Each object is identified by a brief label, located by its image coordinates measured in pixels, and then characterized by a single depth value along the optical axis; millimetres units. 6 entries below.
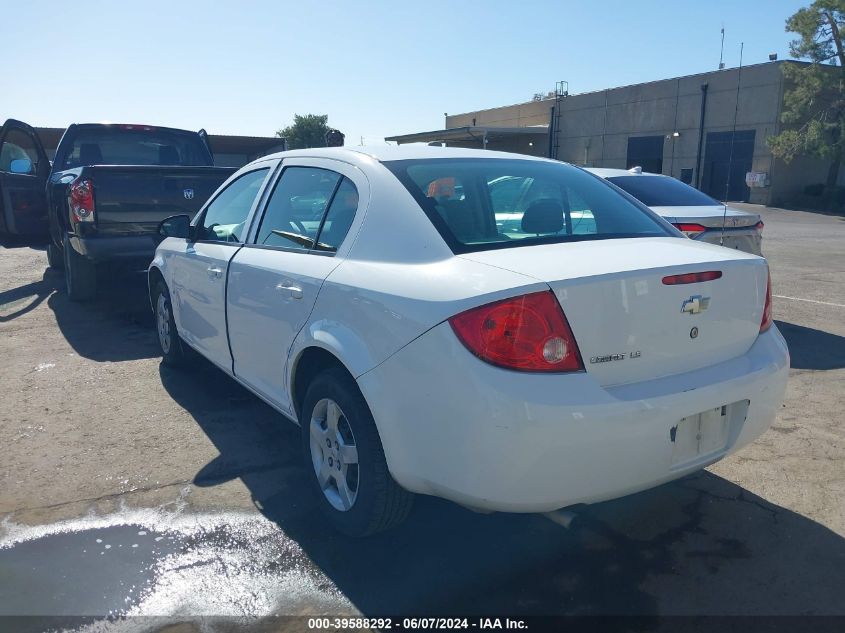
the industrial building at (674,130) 33531
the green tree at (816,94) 30984
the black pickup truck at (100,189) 7086
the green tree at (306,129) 73625
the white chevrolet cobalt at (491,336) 2496
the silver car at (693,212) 6801
